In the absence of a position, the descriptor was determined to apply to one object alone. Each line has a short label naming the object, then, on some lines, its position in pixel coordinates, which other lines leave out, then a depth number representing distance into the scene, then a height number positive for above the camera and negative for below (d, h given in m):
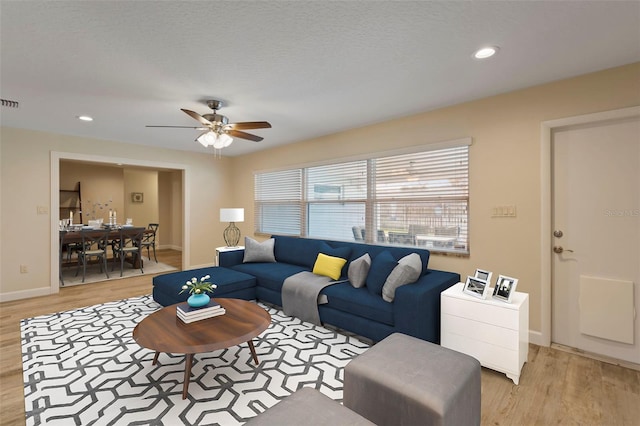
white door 2.54 -0.24
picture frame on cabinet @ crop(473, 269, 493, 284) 2.50 -0.55
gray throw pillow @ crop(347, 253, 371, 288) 3.26 -0.65
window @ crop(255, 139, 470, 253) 3.49 +0.20
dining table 5.31 -0.35
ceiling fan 3.15 +0.97
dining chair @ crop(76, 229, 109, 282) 5.43 -0.51
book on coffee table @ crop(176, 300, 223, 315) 2.52 -0.83
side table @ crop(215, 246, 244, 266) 4.79 -0.60
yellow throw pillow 3.64 -0.67
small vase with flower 2.57 -0.74
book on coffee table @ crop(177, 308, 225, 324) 2.46 -0.88
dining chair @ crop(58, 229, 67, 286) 5.13 -0.39
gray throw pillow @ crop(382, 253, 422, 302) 2.82 -0.62
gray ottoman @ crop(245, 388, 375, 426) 1.22 -0.88
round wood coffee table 2.07 -0.92
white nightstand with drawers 2.25 -0.96
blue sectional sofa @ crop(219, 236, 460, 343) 2.64 -0.85
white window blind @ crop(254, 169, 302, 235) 5.43 +0.24
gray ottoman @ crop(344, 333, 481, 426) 1.43 -0.91
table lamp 5.32 -0.02
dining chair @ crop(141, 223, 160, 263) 6.93 -0.58
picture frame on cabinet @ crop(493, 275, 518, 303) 2.37 -0.63
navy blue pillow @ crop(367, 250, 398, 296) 2.97 -0.61
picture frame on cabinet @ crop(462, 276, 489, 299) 2.45 -0.65
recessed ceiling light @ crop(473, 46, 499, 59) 2.22 +1.26
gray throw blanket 3.32 -0.96
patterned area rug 1.94 -1.31
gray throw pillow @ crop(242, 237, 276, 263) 4.70 -0.62
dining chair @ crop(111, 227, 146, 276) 5.83 -0.62
